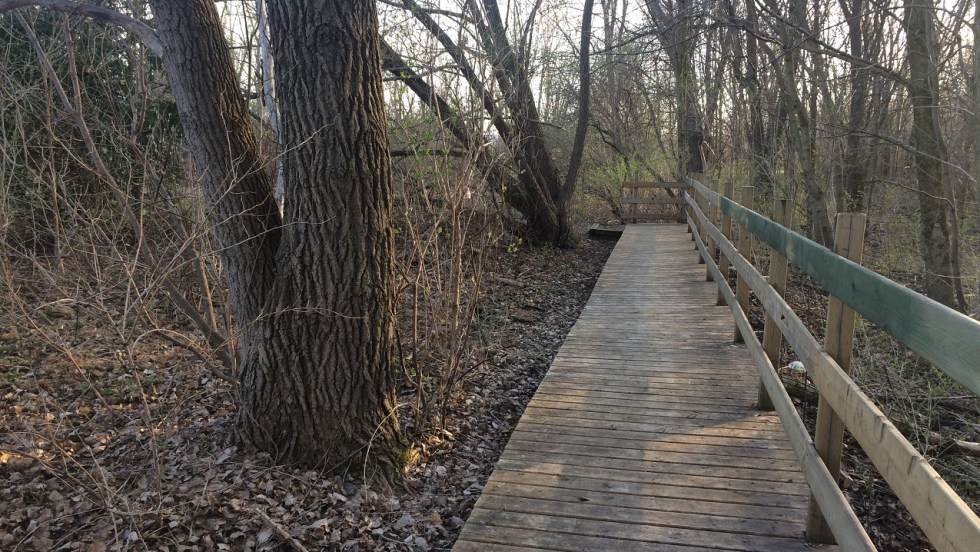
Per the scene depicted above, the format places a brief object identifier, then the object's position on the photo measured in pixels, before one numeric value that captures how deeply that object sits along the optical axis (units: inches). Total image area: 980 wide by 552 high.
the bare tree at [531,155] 298.8
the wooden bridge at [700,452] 82.4
